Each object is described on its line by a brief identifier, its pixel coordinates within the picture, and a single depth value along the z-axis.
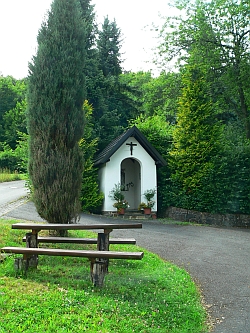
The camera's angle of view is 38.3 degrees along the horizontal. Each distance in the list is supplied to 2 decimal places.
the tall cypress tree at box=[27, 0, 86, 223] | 9.02
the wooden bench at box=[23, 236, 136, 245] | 6.97
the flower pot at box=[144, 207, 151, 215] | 17.52
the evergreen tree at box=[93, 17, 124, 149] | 24.19
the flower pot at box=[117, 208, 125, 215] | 17.26
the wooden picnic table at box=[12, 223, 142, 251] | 6.50
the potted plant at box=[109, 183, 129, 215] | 17.27
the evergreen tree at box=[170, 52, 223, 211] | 16.66
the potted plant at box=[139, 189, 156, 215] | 17.52
